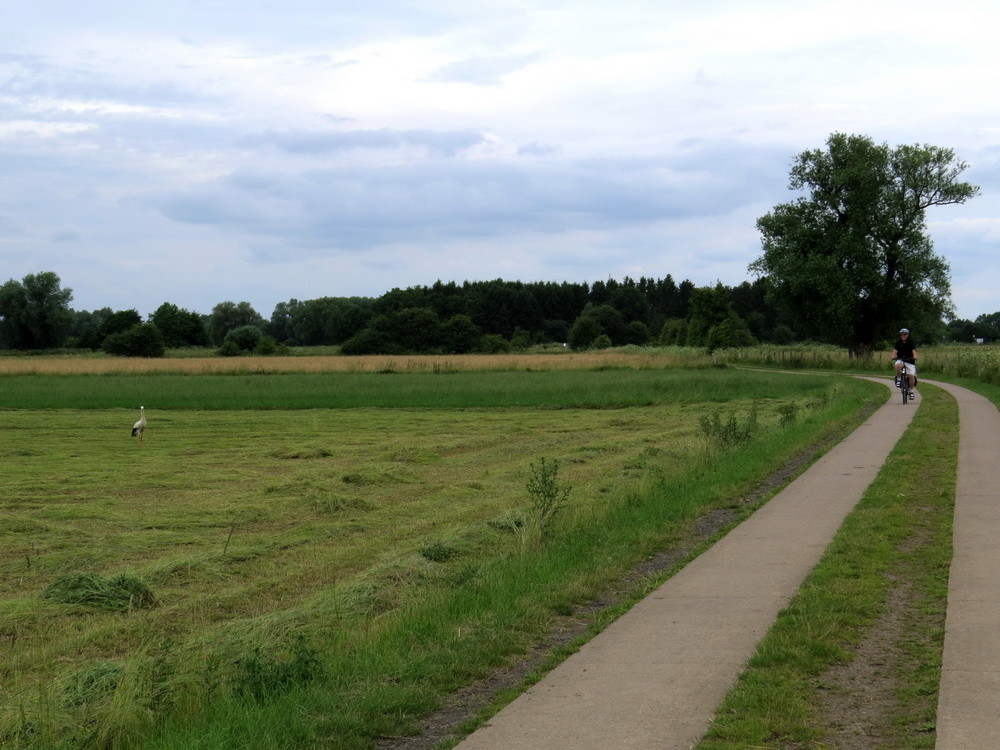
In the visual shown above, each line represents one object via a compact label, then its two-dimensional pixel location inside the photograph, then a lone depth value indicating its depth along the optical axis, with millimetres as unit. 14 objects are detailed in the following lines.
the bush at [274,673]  5793
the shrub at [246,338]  112312
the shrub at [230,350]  93625
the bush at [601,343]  134500
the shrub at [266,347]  95025
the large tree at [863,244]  64750
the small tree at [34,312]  118688
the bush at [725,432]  18641
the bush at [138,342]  93875
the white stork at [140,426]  24625
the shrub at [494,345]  117750
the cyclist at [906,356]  27672
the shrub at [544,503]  11066
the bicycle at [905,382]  27578
